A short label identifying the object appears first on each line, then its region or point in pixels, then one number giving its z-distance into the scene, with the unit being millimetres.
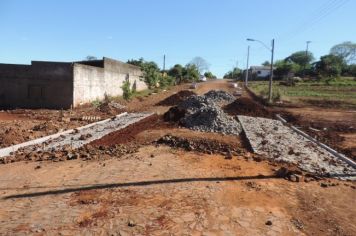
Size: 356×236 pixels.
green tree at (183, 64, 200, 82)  81875
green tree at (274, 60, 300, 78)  86500
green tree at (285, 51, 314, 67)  121400
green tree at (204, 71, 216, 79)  126625
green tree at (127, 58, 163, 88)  49750
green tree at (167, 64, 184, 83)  78575
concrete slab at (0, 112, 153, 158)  13023
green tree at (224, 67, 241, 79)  119412
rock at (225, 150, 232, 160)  11773
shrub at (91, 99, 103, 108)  26975
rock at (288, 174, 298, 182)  9599
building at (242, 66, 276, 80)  101625
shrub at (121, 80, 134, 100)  33188
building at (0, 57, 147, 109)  25141
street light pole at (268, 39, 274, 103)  34656
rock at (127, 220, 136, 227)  6468
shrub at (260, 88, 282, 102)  36312
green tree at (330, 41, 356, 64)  119500
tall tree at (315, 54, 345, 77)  79438
